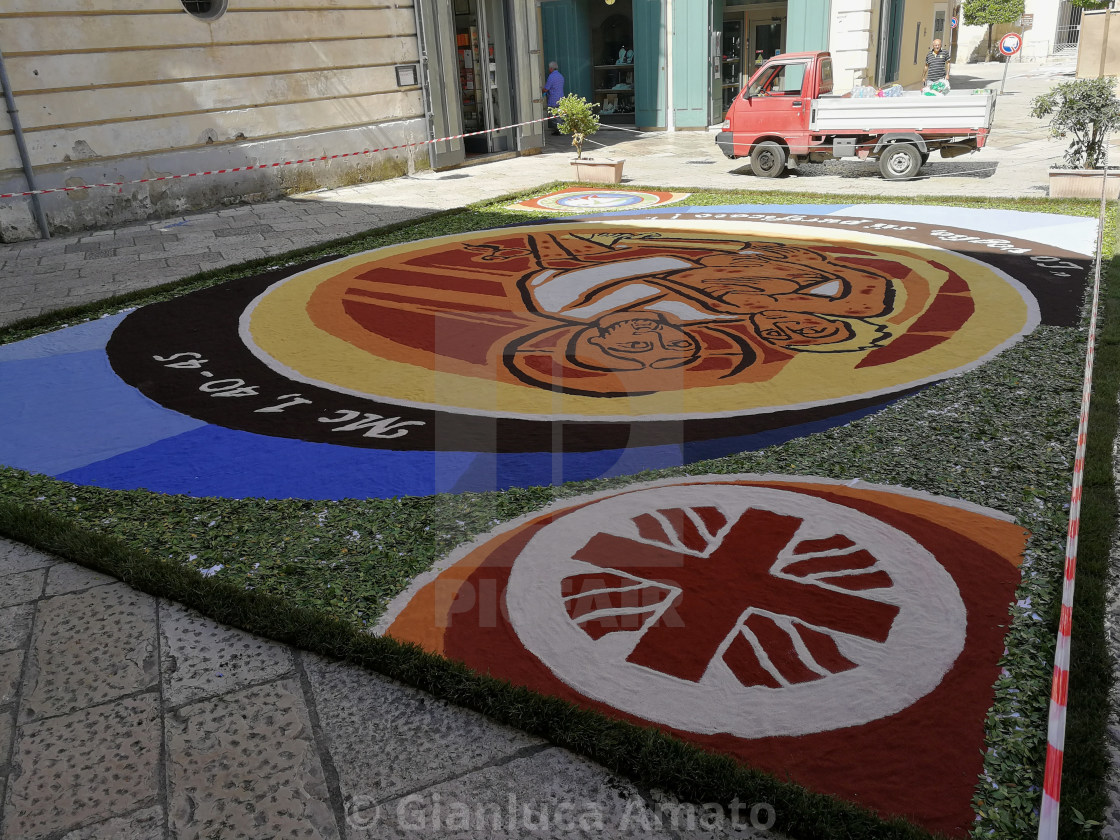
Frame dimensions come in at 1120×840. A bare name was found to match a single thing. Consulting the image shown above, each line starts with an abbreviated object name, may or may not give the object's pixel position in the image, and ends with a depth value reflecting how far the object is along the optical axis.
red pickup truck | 13.17
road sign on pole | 23.77
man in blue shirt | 21.41
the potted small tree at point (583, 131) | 15.02
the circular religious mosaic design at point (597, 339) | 5.52
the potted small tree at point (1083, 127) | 11.31
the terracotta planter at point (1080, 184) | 11.54
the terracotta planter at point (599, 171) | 14.96
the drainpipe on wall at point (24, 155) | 11.45
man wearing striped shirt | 19.83
